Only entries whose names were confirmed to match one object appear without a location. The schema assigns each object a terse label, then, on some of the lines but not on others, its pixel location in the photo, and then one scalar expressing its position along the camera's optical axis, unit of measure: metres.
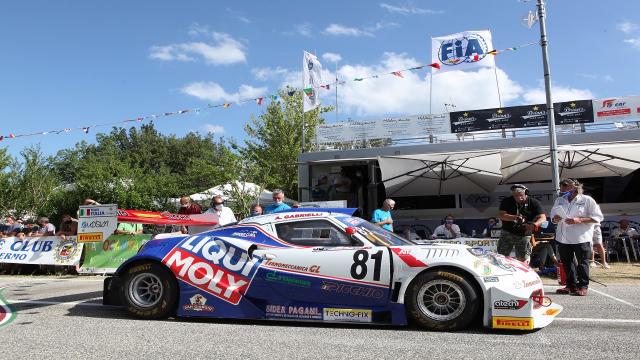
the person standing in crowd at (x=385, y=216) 10.12
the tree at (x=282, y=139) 31.56
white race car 5.05
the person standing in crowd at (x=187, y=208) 9.92
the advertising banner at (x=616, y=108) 17.72
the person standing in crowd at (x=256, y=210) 9.73
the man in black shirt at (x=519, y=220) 7.76
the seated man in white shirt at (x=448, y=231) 13.20
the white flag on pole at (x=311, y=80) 19.20
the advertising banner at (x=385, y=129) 18.81
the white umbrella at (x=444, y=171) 14.13
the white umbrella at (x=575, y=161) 13.65
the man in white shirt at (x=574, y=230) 7.19
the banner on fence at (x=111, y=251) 11.39
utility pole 11.05
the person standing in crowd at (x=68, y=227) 12.82
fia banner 16.92
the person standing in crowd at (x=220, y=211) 9.30
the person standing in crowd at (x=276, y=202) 8.76
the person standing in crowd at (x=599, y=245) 11.40
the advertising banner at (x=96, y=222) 8.27
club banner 12.42
